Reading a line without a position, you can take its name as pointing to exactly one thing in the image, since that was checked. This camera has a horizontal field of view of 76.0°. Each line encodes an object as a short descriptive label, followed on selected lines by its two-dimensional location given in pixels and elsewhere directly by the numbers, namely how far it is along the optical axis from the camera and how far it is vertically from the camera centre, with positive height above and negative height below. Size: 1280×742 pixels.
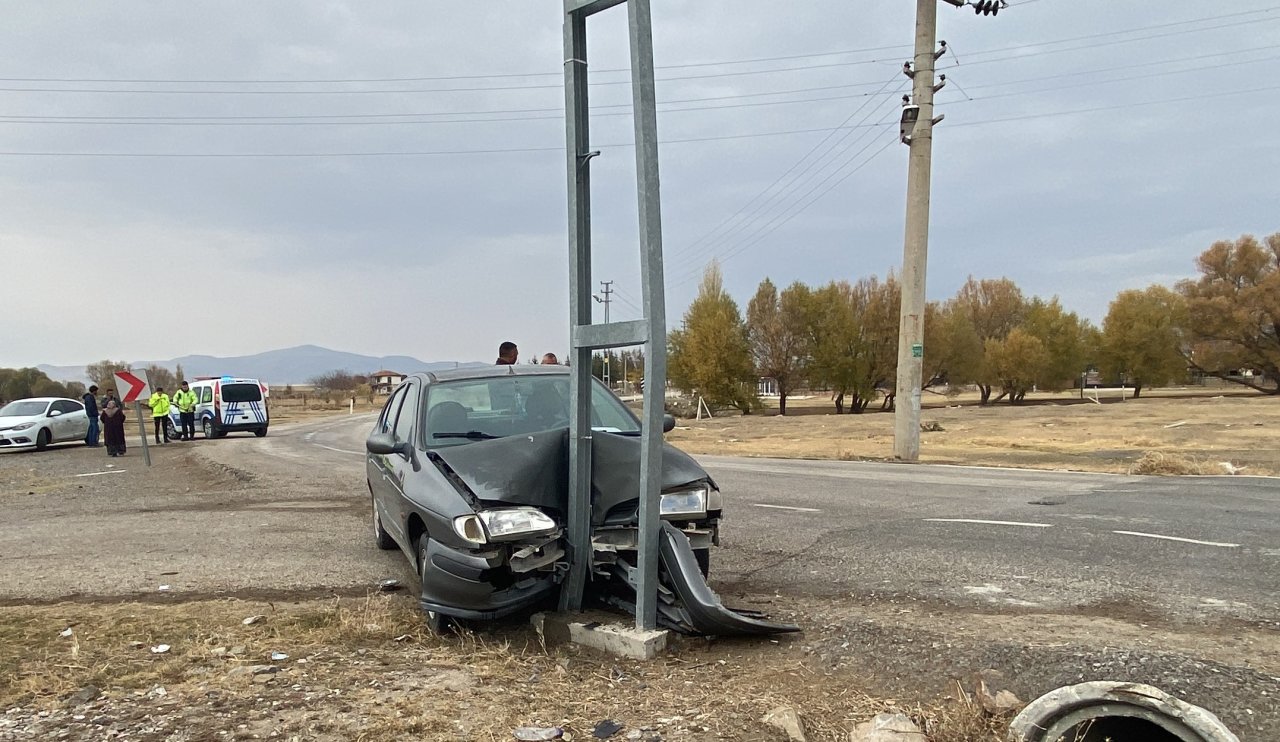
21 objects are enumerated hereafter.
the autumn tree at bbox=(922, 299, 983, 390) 63.88 +2.40
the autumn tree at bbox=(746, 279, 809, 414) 60.53 +3.39
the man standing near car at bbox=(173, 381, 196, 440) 26.91 -0.50
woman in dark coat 20.45 -0.88
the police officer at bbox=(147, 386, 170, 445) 25.67 -0.40
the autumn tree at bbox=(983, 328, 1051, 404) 68.19 +1.37
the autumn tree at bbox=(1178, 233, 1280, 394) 61.67 +4.81
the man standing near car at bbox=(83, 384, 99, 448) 24.48 -0.49
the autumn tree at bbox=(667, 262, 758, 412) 57.72 +1.80
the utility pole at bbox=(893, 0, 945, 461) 17.77 +3.13
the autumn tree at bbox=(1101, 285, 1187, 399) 67.38 +3.04
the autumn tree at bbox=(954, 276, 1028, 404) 77.88 +6.47
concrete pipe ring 2.84 -1.24
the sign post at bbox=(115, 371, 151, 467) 17.83 +0.11
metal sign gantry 4.26 +0.39
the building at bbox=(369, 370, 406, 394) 143.88 +2.10
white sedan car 22.20 -0.79
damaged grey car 4.39 -0.75
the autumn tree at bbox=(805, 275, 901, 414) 59.56 +2.79
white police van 28.64 -0.55
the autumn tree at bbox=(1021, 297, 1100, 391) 71.62 +2.87
